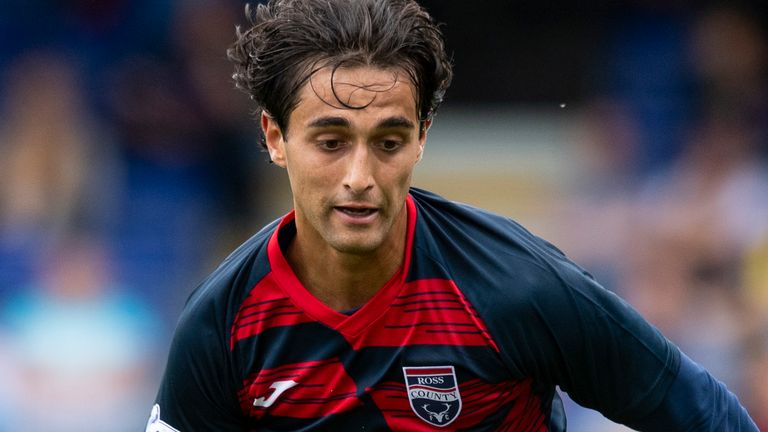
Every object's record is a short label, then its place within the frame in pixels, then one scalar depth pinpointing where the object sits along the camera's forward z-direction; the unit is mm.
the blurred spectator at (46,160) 14406
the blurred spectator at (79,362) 13523
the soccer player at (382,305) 6656
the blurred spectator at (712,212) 12555
